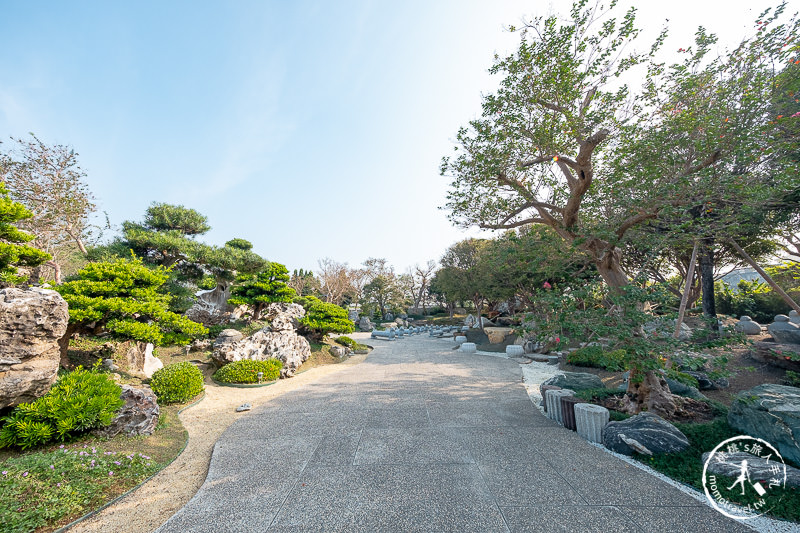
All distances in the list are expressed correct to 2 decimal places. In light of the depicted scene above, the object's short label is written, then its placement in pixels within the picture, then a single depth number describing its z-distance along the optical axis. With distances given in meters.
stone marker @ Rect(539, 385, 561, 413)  5.33
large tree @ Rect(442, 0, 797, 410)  4.47
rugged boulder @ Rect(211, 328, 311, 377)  8.36
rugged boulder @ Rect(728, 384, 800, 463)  3.01
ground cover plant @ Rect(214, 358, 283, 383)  7.59
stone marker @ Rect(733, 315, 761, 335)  10.13
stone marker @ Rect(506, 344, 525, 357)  11.87
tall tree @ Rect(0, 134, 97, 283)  8.62
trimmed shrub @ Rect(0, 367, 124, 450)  3.34
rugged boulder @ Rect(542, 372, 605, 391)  6.03
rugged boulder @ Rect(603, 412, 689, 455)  3.55
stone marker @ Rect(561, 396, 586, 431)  4.57
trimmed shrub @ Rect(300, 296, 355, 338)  11.86
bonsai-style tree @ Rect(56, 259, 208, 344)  5.25
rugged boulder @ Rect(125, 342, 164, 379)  7.01
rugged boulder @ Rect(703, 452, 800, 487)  2.77
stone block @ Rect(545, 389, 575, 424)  4.89
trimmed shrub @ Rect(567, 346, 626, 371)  3.94
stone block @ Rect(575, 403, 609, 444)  4.12
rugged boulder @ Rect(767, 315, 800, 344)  7.49
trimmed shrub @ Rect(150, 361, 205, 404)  5.79
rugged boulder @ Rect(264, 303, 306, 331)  12.02
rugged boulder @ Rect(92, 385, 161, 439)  4.10
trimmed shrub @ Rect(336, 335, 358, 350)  14.05
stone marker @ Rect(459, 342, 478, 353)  13.48
